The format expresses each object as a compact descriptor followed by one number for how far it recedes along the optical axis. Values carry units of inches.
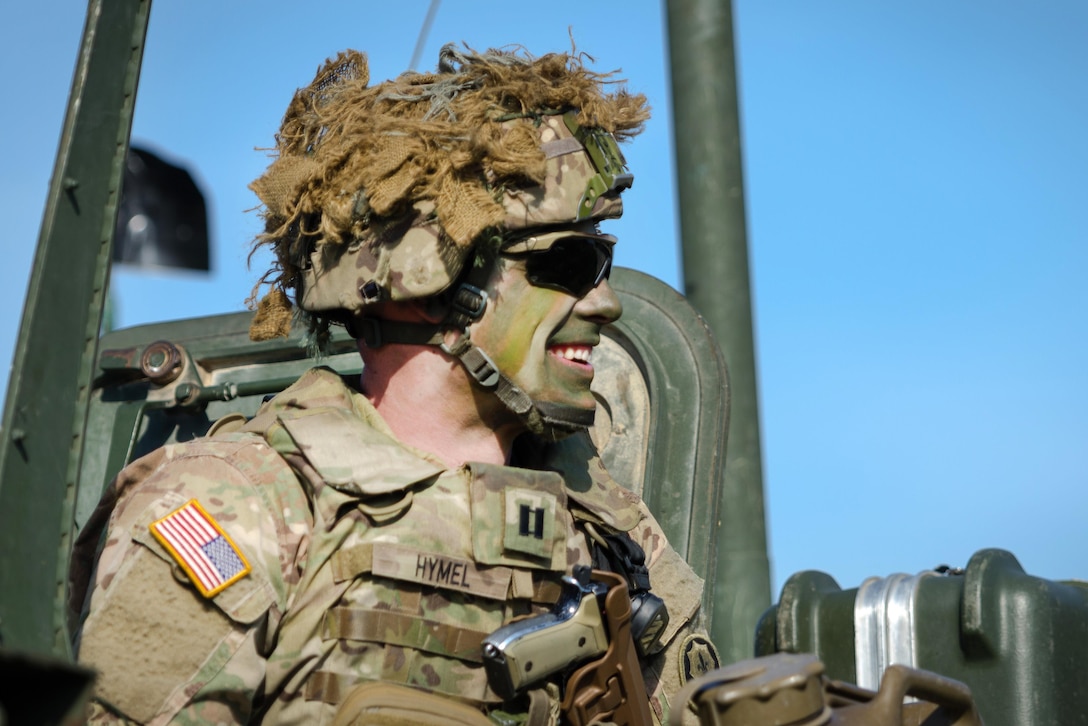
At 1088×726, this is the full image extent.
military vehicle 165.6
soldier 205.0
